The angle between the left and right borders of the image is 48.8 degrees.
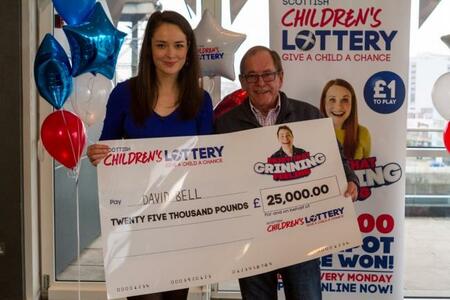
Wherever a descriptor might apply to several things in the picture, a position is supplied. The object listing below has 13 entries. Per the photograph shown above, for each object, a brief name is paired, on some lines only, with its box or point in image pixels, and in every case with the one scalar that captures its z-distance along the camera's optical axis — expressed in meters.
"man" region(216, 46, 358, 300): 1.83
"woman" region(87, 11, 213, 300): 1.72
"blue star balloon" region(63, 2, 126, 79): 2.07
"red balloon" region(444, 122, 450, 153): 2.50
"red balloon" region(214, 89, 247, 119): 2.32
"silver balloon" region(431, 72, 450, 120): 2.44
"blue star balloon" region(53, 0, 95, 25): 2.13
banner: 2.56
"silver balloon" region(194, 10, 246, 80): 2.45
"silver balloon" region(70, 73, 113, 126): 2.32
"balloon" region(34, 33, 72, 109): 2.19
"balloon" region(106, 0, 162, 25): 2.56
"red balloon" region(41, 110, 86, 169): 2.31
